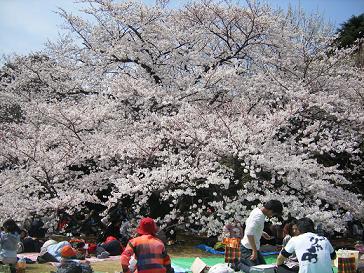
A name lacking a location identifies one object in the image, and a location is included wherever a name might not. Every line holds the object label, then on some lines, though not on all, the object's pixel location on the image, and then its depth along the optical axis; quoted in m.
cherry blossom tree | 10.02
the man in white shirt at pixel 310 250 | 3.99
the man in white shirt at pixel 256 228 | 5.50
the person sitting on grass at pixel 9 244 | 6.91
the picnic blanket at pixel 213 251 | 9.77
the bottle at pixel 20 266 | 7.32
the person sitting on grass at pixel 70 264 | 6.00
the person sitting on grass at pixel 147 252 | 4.27
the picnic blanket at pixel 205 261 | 8.44
